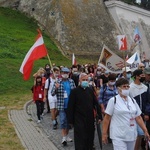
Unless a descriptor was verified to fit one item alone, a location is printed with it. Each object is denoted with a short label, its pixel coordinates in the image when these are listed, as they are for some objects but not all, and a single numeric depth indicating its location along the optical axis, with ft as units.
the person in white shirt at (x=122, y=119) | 18.16
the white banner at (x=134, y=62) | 44.55
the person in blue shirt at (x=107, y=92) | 27.91
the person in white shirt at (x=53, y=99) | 34.85
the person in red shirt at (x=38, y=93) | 37.93
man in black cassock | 24.07
